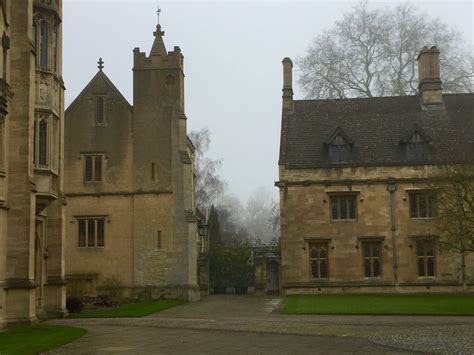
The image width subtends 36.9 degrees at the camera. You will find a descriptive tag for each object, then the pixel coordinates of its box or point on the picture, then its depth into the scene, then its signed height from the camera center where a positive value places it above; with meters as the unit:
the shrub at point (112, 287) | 37.62 -1.25
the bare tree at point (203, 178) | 59.09 +6.90
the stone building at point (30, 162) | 20.88 +3.27
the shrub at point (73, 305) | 28.34 -1.65
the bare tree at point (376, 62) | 49.94 +13.85
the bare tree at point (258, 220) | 135.94 +8.11
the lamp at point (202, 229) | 49.69 +2.24
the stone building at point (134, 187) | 37.81 +4.10
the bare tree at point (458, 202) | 26.75 +2.15
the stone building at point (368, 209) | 39.12 +2.71
